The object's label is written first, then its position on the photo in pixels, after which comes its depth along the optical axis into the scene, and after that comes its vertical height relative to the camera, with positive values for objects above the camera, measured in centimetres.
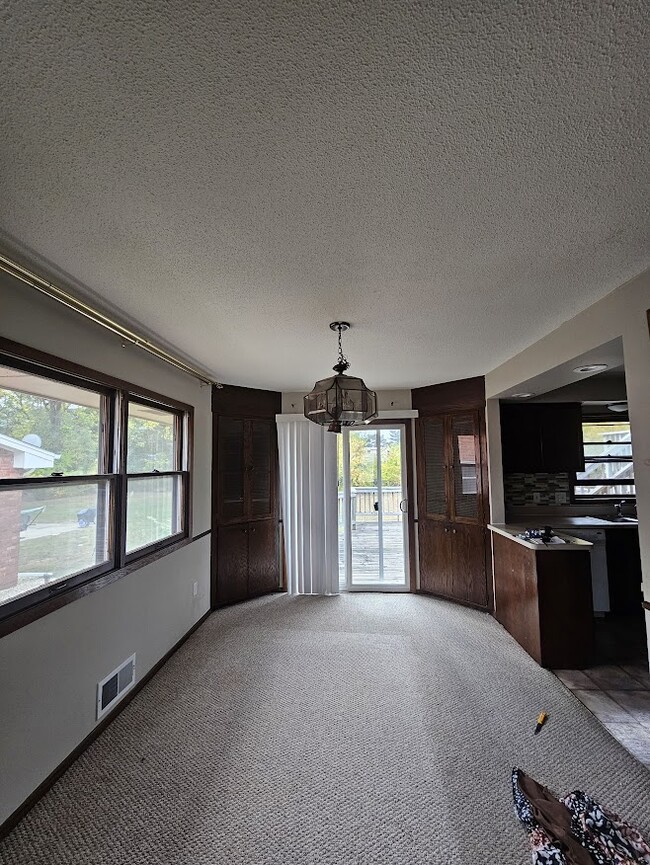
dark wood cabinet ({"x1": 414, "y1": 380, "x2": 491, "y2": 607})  405 -40
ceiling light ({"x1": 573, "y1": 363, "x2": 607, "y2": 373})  264 +67
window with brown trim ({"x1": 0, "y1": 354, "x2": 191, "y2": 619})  185 -3
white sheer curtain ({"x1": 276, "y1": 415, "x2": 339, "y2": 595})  461 -42
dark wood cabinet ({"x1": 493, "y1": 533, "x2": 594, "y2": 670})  287 -104
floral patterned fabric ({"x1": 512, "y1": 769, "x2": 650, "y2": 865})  141 -139
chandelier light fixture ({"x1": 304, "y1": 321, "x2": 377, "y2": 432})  229 +39
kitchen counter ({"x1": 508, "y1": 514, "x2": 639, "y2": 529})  381 -57
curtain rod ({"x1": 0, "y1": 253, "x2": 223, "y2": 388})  154 +79
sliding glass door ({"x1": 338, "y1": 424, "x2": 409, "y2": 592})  475 -48
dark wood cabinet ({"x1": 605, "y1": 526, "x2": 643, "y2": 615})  381 -100
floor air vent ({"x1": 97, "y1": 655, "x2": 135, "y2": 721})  225 -127
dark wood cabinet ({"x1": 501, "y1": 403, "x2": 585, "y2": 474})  420 +31
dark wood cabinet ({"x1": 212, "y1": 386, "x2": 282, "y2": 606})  423 -28
